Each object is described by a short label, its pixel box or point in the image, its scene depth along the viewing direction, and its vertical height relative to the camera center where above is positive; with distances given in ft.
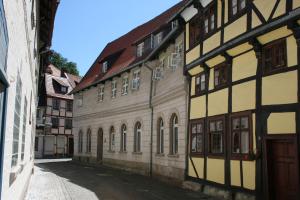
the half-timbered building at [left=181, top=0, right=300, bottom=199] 24.61 +3.03
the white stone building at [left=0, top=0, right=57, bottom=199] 8.61 +1.82
